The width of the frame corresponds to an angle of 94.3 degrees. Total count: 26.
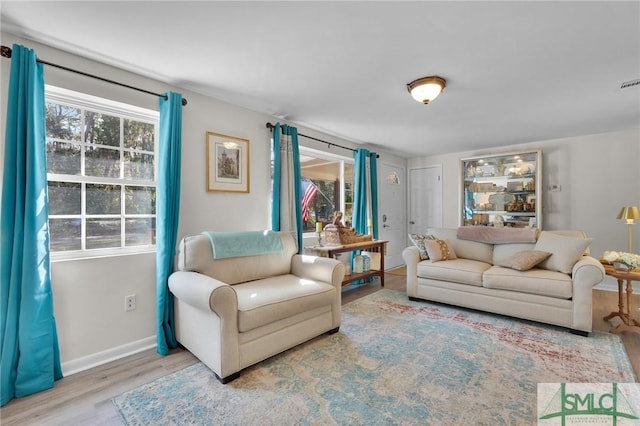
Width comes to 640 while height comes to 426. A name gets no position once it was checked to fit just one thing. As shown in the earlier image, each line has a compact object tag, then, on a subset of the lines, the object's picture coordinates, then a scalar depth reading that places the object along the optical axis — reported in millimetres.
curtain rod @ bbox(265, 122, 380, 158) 3423
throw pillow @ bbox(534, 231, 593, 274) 2929
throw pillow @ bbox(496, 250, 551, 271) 3076
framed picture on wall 2938
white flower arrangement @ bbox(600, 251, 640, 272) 2693
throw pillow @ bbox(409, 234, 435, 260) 3748
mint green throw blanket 2587
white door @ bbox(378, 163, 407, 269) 5586
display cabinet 4738
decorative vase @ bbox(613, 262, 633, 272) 2725
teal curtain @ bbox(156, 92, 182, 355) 2453
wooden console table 3668
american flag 4258
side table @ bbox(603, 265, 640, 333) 2646
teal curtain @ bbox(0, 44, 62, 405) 1816
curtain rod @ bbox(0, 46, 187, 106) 1846
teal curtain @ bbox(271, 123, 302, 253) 3443
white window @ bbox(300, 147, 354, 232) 4312
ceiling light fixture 2482
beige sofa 2691
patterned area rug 1663
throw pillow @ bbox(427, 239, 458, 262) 3638
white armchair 1978
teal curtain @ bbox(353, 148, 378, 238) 4754
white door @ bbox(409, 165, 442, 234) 5973
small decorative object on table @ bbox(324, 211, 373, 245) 3938
